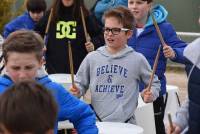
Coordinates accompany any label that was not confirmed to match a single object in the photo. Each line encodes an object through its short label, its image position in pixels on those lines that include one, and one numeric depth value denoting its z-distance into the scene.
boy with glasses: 6.82
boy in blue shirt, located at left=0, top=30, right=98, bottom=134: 4.79
